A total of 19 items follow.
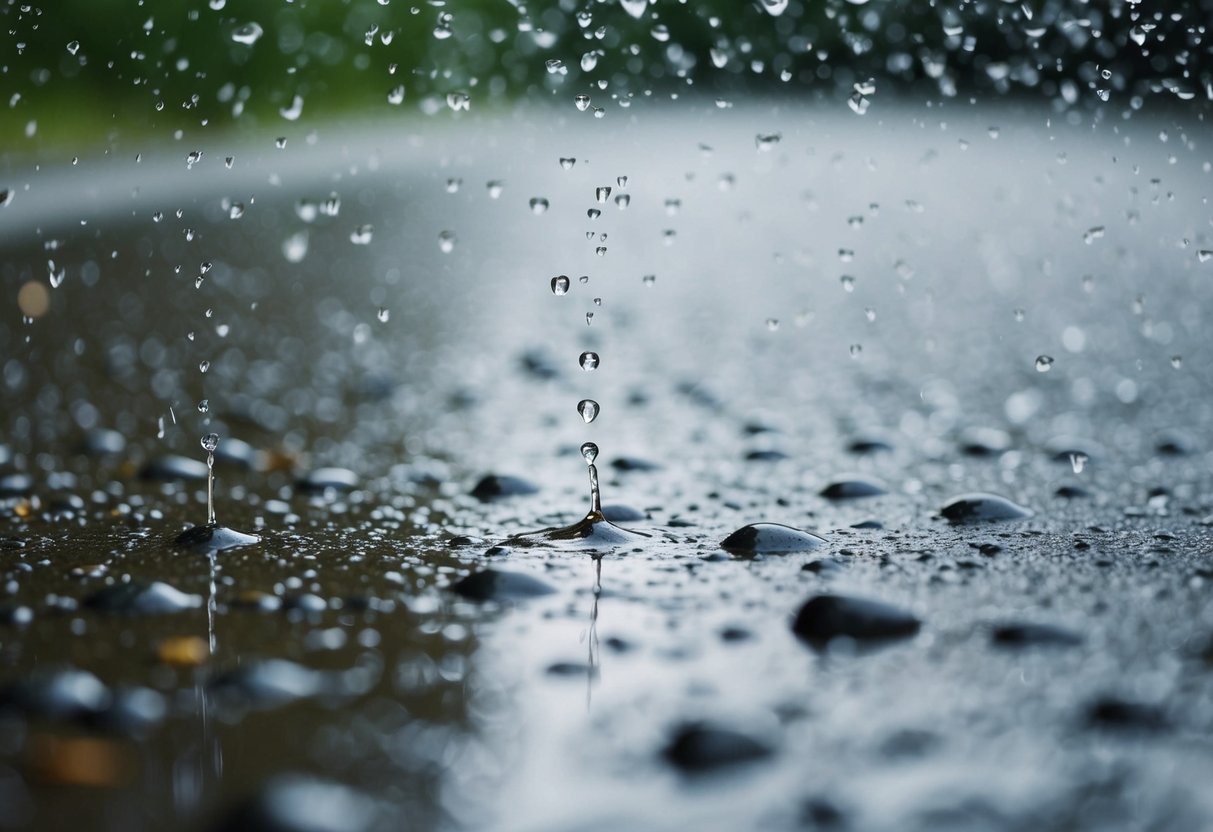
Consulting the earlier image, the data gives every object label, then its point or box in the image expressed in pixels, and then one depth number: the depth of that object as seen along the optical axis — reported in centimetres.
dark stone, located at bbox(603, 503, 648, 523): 44
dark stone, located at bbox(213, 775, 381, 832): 32
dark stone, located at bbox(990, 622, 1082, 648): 36
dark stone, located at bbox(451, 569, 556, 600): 39
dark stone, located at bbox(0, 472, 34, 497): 47
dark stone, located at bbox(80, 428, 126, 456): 51
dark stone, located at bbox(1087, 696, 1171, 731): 34
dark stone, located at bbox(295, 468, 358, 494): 47
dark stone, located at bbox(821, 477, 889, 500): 46
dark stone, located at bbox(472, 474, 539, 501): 47
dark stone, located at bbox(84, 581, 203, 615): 38
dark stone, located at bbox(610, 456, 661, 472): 49
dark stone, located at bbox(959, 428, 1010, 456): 50
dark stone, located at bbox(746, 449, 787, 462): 50
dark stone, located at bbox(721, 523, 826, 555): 41
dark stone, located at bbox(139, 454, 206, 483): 48
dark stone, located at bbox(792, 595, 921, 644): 37
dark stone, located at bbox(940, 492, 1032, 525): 44
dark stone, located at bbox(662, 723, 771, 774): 33
